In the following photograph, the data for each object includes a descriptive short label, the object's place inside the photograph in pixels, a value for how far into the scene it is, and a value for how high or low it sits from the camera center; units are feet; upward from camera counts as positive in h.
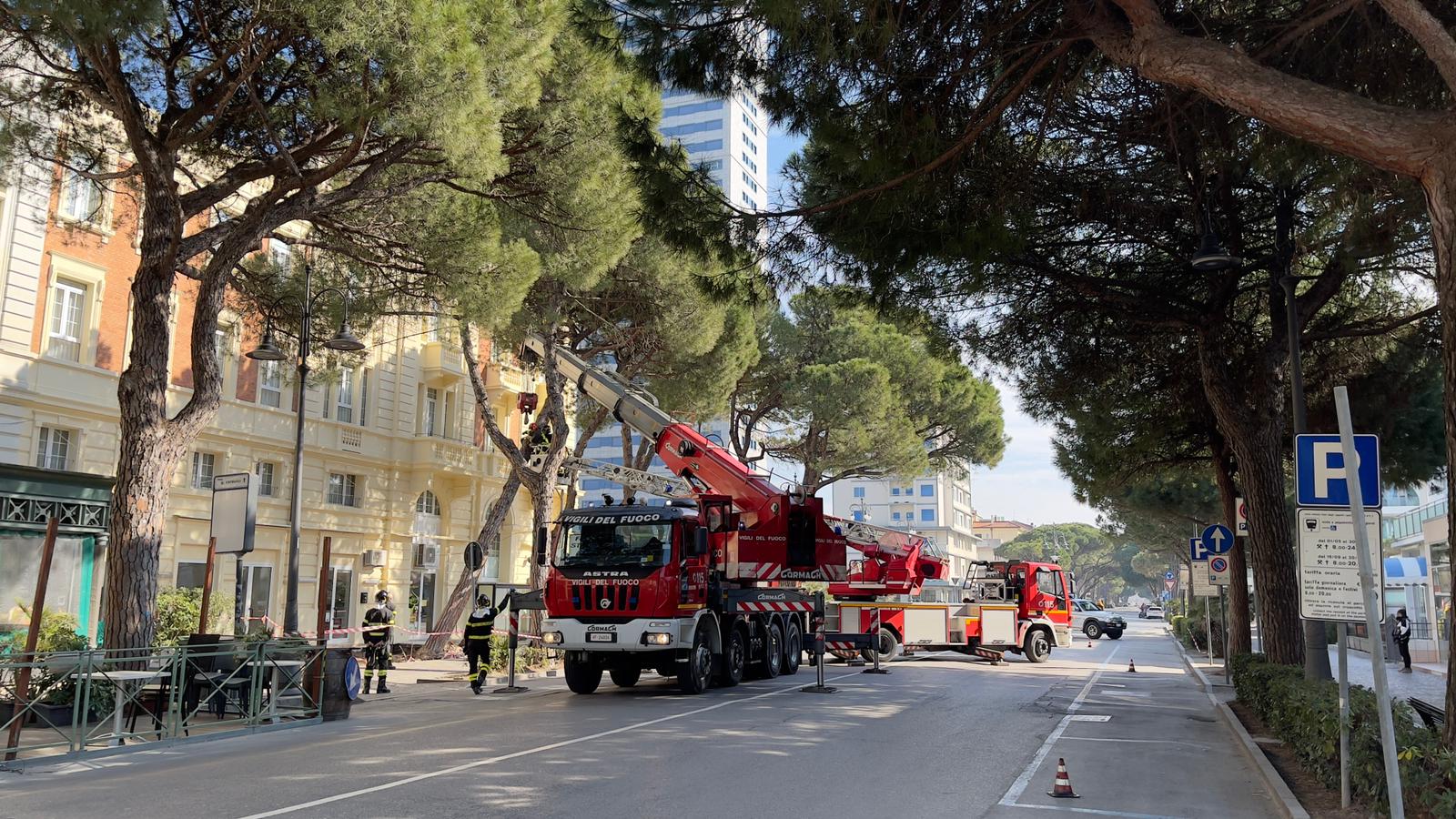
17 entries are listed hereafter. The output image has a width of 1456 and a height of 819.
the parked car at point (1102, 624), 151.84 -7.47
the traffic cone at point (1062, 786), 27.37 -5.52
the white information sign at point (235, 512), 42.63 +1.98
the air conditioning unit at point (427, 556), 105.09 +0.77
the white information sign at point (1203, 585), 75.82 -0.79
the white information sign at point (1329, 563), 23.53 +0.28
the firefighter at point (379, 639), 56.44 -4.07
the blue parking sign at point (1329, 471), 24.06 +2.39
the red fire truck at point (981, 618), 86.89 -3.92
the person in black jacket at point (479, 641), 57.16 -4.14
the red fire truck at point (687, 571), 52.44 -0.20
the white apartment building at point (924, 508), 349.61 +21.30
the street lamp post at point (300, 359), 56.59 +10.90
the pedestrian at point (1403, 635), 91.40 -5.08
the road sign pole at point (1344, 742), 25.18 -3.93
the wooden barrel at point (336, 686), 43.86 -5.12
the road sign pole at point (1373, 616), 20.72 -0.79
